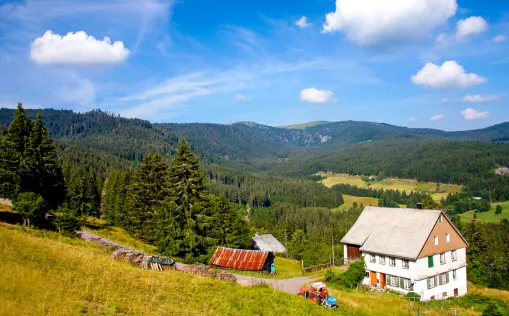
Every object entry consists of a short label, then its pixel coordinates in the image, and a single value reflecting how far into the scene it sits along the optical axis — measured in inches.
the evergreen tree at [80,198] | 2778.1
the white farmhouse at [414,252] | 1637.6
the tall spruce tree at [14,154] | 1652.3
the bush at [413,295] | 1518.2
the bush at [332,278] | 1654.8
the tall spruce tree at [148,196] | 2055.9
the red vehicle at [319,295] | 1020.5
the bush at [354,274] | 1659.7
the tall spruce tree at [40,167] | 1745.8
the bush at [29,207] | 1429.6
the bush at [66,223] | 1496.1
